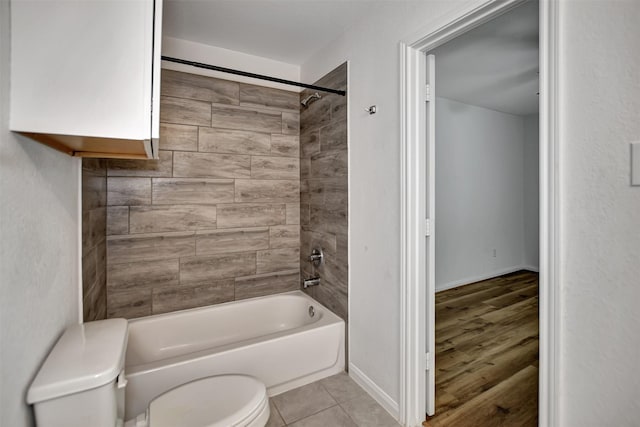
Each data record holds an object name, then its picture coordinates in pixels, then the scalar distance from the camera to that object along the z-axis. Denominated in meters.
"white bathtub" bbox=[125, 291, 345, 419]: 1.73
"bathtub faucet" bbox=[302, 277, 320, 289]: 2.65
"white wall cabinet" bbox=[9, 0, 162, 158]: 0.86
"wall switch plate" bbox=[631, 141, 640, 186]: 0.91
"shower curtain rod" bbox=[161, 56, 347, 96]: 1.89
